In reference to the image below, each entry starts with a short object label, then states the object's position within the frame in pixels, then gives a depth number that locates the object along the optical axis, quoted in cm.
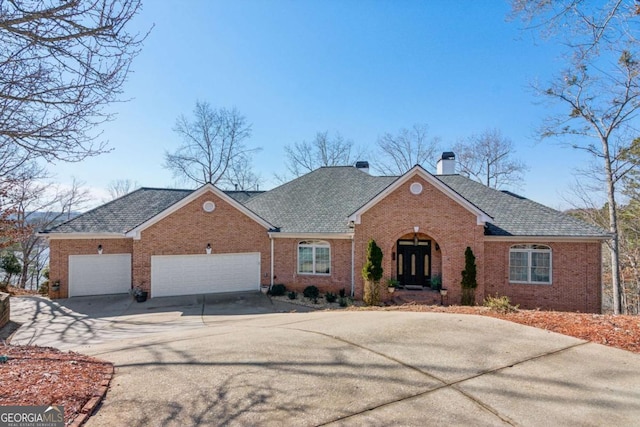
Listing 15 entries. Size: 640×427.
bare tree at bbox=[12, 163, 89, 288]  2416
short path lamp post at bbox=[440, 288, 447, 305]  1355
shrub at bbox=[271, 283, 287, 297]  1501
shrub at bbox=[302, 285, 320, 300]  1457
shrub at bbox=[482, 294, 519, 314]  905
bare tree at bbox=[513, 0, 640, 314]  1664
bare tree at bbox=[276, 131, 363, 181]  3516
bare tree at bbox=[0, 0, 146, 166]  487
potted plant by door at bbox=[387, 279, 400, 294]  1385
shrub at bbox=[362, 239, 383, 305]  1362
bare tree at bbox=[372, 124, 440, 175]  3303
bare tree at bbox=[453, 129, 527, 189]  3256
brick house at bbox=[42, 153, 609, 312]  1358
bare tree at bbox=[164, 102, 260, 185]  3094
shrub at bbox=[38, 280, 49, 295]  1625
